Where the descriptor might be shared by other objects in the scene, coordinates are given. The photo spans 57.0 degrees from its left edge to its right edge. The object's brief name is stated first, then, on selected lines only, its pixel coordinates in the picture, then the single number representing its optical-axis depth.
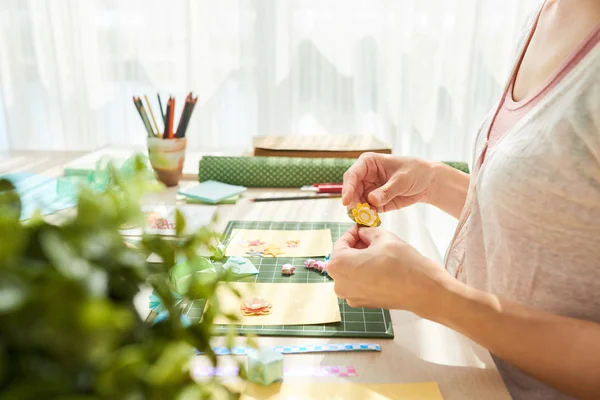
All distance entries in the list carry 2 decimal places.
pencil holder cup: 1.26
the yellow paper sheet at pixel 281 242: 0.94
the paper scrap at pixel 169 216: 1.03
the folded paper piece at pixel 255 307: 0.74
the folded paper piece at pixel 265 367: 0.59
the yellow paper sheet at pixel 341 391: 0.58
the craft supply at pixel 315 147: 1.40
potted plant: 0.24
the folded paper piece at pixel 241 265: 0.86
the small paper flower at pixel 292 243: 0.98
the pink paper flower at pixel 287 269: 0.86
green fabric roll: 1.31
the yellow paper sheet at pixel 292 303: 0.73
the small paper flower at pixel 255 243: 0.98
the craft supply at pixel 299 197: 1.22
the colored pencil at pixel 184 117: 1.29
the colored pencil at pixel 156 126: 1.29
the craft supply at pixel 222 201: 1.21
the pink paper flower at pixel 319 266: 0.88
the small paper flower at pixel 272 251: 0.94
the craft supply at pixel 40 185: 1.06
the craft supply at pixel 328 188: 1.27
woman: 0.62
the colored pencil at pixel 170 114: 1.28
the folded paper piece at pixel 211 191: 1.20
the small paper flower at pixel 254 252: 0.93
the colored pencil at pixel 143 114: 1.26
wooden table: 0.62
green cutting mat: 0.70
